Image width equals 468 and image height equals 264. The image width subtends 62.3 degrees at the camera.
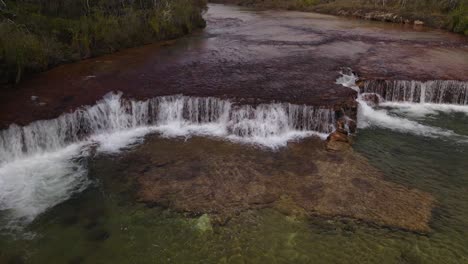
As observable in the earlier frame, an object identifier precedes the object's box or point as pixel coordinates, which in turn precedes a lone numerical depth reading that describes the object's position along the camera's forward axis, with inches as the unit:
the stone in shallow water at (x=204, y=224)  317.0
